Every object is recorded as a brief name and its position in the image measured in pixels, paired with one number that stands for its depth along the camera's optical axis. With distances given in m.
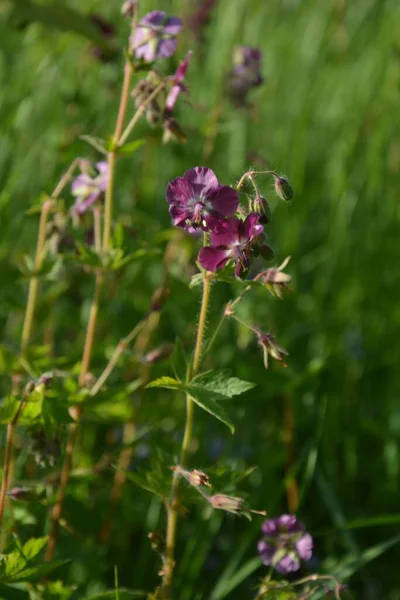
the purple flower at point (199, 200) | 0.62
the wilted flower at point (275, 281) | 0.64
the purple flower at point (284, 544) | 0.68
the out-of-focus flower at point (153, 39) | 0.70
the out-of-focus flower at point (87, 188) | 0.74
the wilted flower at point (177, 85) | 0.69
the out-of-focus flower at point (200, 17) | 1.06
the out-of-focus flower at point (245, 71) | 0.83
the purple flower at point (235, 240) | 0.62
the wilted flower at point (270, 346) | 0.64
